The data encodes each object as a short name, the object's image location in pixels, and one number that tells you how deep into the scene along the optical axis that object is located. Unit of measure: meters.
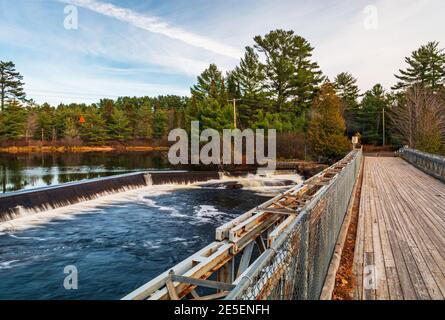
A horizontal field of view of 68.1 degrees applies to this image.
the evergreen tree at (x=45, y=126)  67.81
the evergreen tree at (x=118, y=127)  70.69
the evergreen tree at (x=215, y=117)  35.94
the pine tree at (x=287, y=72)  44.78
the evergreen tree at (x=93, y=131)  68.88
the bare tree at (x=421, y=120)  28.14
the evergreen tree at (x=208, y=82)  50.19
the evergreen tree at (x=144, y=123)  75.18
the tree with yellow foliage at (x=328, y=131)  31.89
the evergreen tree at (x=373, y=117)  52.03
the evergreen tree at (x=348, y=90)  55.89
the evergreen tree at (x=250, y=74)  45.47
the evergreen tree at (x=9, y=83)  66.50
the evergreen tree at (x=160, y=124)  75.25
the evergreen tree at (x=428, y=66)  47.84
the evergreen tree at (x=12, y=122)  57.50
